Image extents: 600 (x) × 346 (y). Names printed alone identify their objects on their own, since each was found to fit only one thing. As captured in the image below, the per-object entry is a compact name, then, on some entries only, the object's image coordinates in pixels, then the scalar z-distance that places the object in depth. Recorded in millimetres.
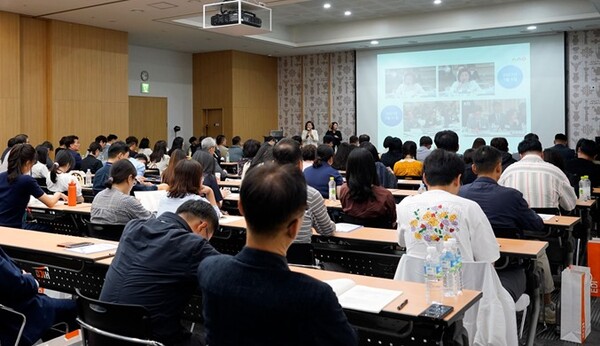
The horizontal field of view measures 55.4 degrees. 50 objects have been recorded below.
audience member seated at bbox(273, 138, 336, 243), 3742
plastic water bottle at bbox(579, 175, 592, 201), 5727
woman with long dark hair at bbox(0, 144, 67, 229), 4578
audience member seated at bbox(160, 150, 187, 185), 5146
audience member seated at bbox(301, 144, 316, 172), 6133
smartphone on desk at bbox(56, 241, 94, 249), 3402
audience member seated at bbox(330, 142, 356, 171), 7792
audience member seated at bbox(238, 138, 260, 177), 7980
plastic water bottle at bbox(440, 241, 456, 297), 2314
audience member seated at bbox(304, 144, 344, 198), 5961
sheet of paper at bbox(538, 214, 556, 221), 4336
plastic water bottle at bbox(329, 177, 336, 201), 5766
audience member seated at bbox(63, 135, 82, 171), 9265
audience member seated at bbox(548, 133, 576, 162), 7608
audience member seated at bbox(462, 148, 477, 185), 6184
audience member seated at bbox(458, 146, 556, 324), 3695
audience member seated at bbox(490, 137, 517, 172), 6867
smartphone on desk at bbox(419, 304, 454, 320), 2045
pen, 2150
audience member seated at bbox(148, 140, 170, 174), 9445
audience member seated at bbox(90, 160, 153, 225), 4281
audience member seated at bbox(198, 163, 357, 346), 1451
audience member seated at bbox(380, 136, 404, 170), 8859
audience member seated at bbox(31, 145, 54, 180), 6848
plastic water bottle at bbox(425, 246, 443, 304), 2296
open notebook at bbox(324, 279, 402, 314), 2154
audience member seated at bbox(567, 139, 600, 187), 6836
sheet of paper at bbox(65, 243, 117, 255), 3260
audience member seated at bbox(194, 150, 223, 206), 5246
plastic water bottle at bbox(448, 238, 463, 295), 2336
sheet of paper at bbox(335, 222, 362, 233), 3991
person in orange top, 7945
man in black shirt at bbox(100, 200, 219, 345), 2203
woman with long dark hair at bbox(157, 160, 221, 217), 3902
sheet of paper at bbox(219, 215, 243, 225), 4332
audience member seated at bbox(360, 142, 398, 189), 6766
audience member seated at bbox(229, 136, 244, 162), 12398
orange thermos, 5461
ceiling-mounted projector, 7875
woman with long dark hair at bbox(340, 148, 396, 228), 4234
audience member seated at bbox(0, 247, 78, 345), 2545
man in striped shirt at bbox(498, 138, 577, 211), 4914
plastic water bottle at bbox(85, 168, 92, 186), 7867
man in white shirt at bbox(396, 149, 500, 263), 2807
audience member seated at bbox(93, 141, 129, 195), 6051
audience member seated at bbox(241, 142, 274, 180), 5117
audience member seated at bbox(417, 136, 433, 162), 9867
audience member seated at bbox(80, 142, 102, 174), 8648
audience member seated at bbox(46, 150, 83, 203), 6453
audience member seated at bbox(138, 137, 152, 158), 12889
